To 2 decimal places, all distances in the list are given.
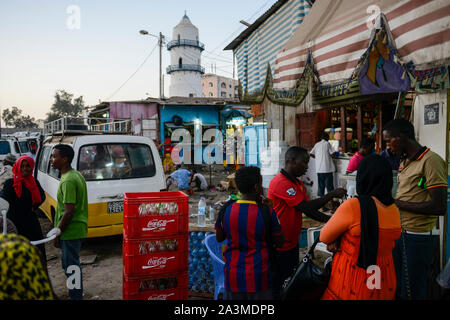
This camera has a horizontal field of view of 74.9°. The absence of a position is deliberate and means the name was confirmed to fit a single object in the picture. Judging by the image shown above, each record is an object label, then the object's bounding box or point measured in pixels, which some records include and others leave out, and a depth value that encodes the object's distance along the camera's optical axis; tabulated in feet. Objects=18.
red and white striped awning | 6.55
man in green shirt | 10.43
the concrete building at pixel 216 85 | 260.87
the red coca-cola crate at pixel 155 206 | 9.64
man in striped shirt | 6.95
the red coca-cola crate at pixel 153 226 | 9.68
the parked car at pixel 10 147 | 55.31
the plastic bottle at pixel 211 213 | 16.18
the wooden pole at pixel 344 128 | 29.12
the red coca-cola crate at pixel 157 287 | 9.79
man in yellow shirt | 8.61
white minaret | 128.67
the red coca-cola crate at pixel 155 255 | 9.73
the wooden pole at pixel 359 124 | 27.50
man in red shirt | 8.63
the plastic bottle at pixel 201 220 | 13.23
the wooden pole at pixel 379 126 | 24.87
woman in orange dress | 6.21
